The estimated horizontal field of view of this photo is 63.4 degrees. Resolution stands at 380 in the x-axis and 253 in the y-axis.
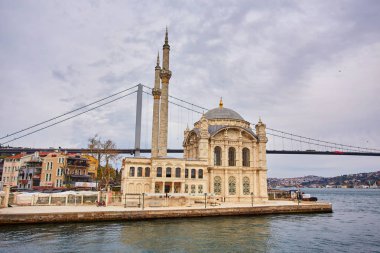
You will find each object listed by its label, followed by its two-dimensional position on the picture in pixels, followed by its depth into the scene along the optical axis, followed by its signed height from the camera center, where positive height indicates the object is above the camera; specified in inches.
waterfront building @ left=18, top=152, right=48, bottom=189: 2386.8 +103.7
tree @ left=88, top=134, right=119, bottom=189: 2202.3 +258.6
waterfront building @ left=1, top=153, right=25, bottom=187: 2669.8 +142.5
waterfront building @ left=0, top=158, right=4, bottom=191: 2911.7 +181.4
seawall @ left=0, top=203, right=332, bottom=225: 1144.8 -117.7
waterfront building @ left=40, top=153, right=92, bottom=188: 2357.3 +116.8
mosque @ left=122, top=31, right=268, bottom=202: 1760.6 +152.5
